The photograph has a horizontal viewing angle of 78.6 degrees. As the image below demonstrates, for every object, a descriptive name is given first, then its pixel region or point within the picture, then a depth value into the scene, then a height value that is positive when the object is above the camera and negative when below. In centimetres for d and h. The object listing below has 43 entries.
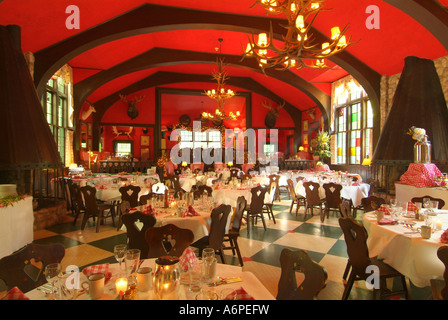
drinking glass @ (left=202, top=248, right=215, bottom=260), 153 -57
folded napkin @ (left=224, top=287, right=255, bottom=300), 123 -64
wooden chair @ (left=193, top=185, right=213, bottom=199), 493 -66
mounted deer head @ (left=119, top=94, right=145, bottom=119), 1429 +245
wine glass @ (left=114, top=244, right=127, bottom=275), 165 -60
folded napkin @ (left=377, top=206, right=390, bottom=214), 317 -66
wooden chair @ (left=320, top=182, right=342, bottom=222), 570 -92
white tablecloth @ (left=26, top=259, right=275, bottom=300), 139 -73
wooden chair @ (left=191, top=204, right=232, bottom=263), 314 -93
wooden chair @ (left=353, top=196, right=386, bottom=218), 367 -68
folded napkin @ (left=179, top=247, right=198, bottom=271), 155 -61
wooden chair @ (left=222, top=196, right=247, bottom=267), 366 -98
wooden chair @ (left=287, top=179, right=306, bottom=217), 657 -108
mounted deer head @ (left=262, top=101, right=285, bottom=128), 1526 +211
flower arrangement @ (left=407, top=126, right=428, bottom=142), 552 +37
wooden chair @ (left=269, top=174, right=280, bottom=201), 766 -120
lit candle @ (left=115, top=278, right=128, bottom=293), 145 -70
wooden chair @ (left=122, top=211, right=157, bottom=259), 284 -81
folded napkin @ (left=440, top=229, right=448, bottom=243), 228 -72
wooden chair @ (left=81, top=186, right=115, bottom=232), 520 -101
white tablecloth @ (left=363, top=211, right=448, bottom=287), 228 -89
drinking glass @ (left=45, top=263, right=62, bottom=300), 137 -62
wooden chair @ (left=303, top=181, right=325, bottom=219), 606 -95
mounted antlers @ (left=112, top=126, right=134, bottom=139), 1577 +125
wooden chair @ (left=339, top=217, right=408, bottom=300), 245 -101
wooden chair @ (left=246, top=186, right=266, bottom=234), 510 -93
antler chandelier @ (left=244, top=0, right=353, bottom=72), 347 +159
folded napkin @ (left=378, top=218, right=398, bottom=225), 282 -72
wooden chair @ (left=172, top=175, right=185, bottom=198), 753 -83
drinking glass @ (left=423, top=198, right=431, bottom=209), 322 -62
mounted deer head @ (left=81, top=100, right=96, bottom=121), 1171 +183
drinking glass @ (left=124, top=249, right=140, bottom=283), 152 -62
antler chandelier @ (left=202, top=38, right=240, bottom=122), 857 +189
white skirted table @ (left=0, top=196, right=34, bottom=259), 371 -105
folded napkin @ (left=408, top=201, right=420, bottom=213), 319 -65
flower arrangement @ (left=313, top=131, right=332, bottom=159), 1140 +24
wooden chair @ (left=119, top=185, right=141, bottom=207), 533 -81
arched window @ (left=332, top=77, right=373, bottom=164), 1012 +120
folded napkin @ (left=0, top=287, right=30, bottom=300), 114 -60
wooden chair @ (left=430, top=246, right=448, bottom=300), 178 -97
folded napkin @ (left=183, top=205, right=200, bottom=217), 344 -74
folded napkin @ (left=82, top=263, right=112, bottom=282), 161 -71
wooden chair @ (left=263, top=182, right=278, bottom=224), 586 -102
